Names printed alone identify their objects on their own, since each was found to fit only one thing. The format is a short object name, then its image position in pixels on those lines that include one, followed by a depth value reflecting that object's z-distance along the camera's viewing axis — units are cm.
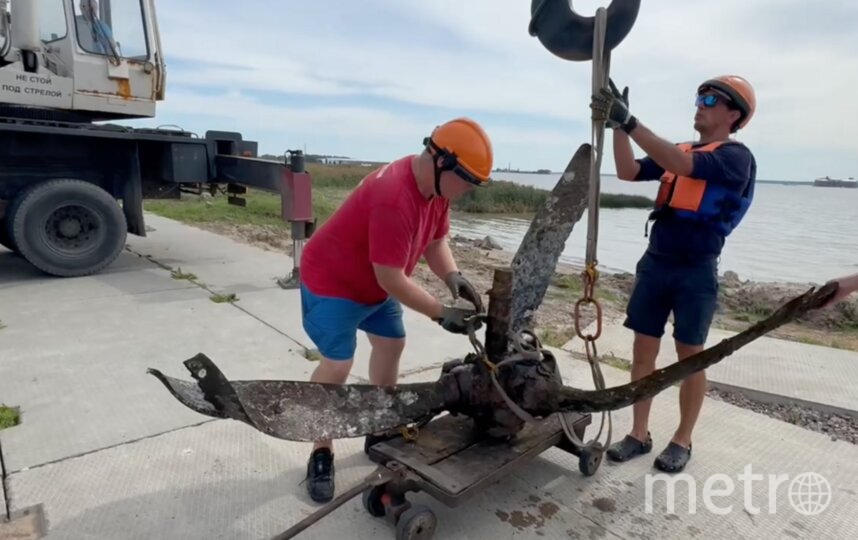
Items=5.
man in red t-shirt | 212
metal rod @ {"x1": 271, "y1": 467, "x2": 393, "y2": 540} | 197
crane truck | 569
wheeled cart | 210
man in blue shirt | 237
